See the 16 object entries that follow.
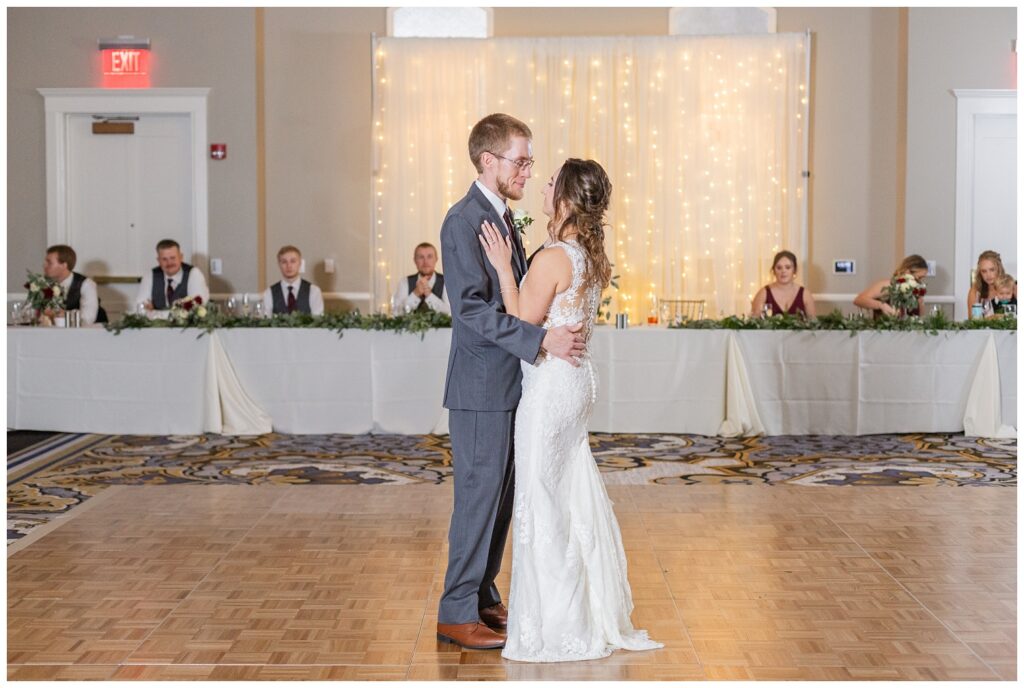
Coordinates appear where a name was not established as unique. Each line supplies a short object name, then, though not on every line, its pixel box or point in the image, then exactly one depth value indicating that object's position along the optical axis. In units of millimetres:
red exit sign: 10391
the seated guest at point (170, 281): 9492
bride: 3334
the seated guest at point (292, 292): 9547
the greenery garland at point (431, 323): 7809
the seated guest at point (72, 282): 9117
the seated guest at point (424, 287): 9188
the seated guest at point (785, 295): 9242
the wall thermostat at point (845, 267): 10398
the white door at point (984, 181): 10195
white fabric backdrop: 10266
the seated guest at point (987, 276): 8781
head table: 7820
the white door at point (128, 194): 10562
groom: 3312
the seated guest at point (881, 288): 8641
